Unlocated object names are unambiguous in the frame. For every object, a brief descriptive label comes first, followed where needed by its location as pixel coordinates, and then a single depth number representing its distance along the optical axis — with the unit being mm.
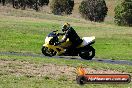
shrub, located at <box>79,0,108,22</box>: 128750
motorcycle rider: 22044
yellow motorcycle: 23000
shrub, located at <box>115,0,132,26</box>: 113500
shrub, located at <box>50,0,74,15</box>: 140500
